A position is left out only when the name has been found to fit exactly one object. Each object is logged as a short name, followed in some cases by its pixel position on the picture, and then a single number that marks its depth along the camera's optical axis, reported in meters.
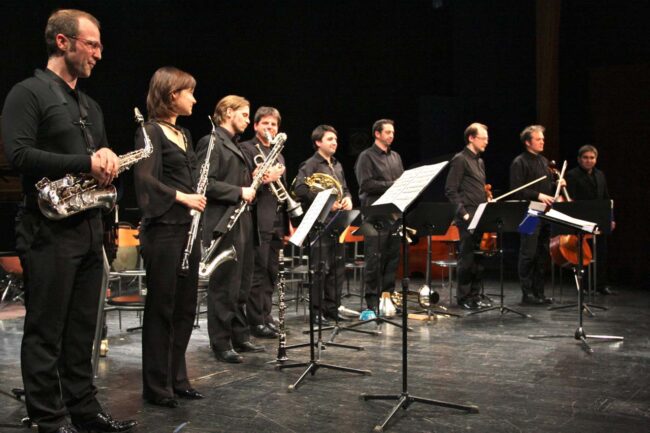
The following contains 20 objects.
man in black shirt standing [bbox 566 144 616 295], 7.97
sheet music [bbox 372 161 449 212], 3.38
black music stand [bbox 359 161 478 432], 3.37
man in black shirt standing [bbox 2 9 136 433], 2.75
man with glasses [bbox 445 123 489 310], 6.95
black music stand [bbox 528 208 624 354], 5.05
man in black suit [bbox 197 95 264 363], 4.48
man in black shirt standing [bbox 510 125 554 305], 7.33
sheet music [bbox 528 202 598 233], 5.05
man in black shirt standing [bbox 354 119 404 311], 6.47
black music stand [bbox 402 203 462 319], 6.02
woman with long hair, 3.42
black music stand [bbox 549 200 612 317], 6.21
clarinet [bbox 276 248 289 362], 4.54
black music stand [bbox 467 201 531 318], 6.30
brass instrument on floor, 6.74
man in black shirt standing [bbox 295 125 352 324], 6.10
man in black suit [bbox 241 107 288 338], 5.17
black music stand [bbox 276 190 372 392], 4.10
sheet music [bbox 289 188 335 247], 4.09
